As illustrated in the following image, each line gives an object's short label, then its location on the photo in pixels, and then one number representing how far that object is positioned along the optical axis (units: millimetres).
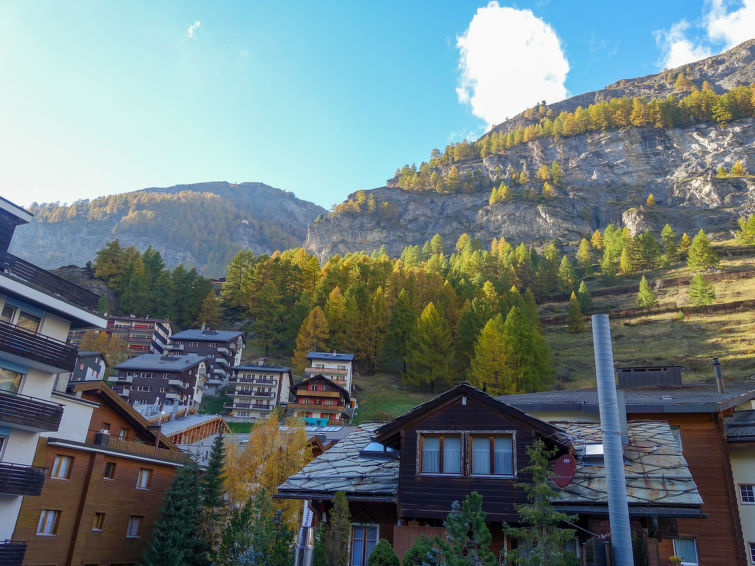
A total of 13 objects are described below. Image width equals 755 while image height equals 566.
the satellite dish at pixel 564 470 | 14180
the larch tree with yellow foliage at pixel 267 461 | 35531
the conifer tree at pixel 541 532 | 11000
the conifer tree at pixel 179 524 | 27047
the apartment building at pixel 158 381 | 66500
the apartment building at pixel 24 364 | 23578
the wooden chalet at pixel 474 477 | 14237
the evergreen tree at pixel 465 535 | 10570
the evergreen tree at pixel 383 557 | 12820
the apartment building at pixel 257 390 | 66750
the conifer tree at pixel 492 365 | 61084
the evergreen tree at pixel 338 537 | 13953
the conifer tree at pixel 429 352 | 70688
